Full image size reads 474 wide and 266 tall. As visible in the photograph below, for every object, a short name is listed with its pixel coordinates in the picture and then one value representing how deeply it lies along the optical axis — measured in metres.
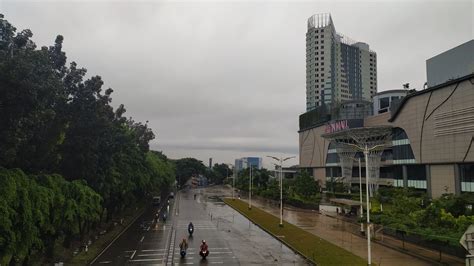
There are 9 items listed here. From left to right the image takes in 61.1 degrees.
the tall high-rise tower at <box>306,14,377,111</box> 171.25
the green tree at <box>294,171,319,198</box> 70.50
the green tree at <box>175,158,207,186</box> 160.41
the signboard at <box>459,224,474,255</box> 10.77
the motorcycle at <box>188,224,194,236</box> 40.22
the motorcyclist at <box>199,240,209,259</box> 29.08
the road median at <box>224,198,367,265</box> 27.90
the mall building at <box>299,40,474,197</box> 57.78
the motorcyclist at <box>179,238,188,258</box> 29.55
